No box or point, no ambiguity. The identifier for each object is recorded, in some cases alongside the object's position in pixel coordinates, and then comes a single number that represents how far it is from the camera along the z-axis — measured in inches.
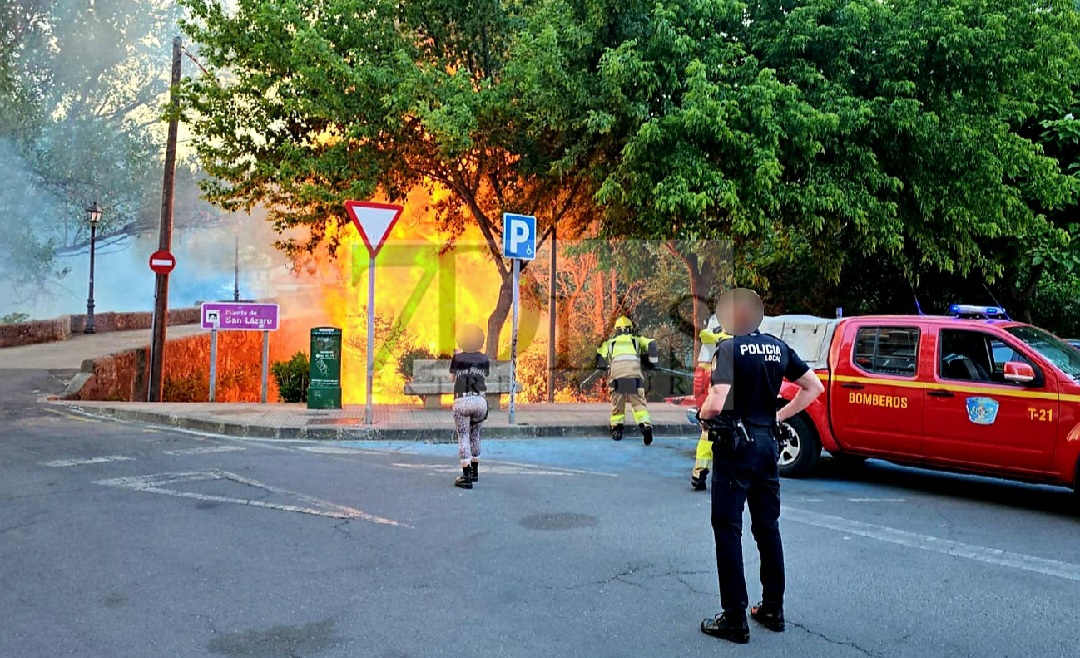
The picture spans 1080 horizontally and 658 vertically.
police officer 167.3
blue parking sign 460.4
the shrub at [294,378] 735.7
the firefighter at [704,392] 303.1
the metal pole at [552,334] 627.2
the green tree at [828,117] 476.4
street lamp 1176.8
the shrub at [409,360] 642.5
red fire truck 274.1
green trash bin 526.9
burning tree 562.9
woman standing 308.2
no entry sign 683.6
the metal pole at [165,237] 696.0
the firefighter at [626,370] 424.8
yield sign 436.5
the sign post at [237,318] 593.6
